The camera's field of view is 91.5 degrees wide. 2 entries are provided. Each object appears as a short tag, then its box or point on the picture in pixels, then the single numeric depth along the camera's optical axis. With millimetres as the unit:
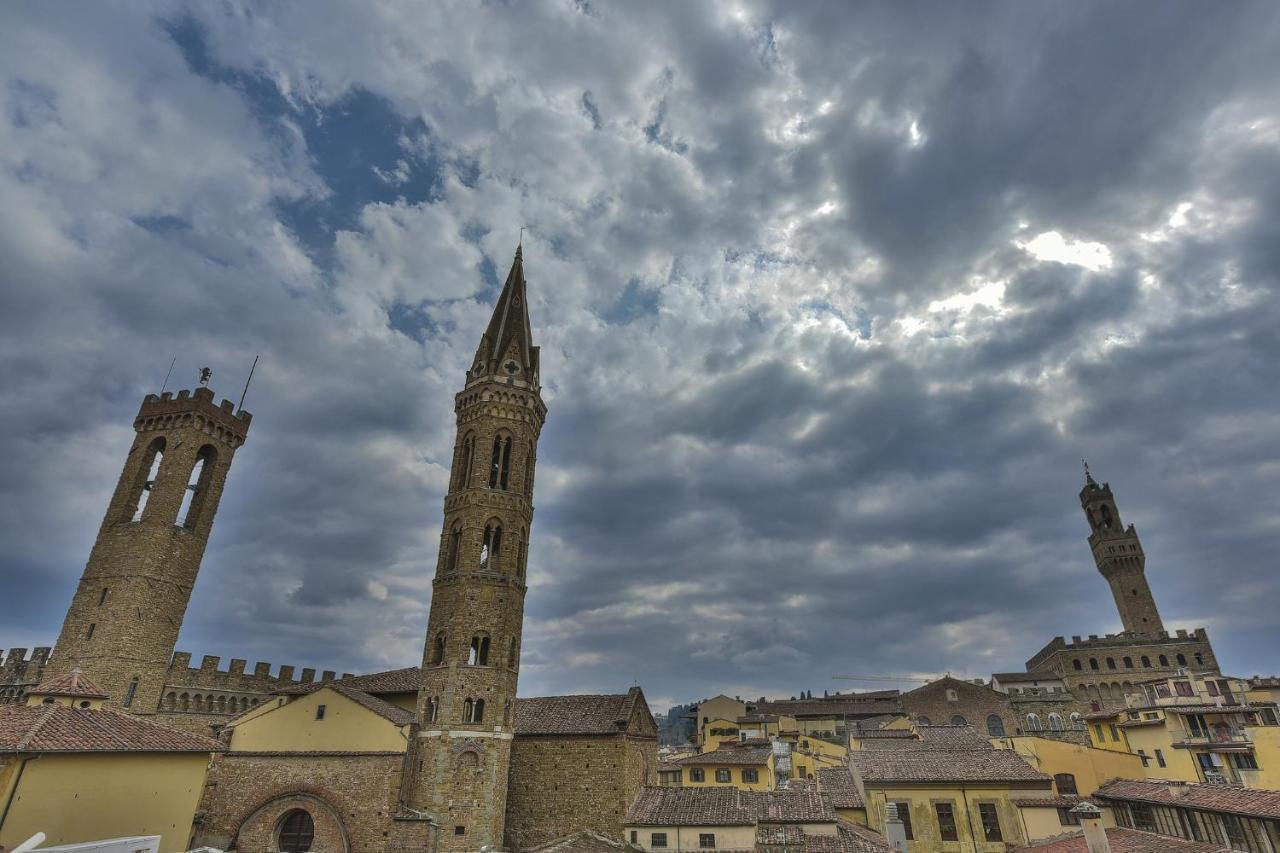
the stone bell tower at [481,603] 28500
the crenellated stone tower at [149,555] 35438
